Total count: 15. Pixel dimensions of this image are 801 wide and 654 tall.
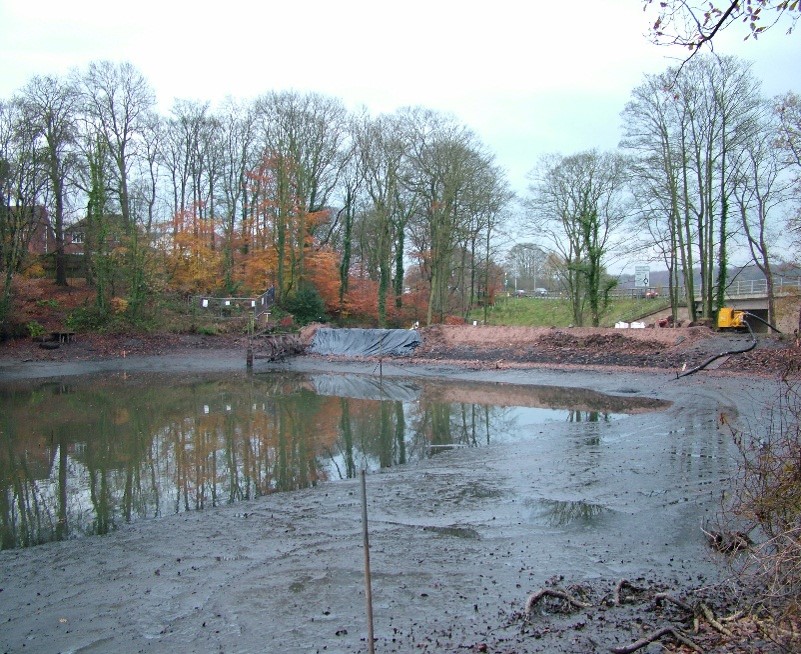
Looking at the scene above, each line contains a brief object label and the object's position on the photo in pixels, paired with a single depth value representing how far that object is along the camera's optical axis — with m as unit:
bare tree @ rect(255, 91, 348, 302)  40.48
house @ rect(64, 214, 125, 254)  36.22
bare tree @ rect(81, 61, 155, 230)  37.44
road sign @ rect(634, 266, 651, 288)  50.07
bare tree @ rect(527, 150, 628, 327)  34.44
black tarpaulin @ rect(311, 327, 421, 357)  34.06
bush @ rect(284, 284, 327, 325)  40.12
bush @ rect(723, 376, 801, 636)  4.28
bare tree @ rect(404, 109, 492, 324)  38.88
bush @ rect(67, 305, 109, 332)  34.59
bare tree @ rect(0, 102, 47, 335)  33.06
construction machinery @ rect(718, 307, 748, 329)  29.09
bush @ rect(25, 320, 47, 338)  32.66
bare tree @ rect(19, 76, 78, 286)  34.19
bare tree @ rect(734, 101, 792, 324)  28.28
